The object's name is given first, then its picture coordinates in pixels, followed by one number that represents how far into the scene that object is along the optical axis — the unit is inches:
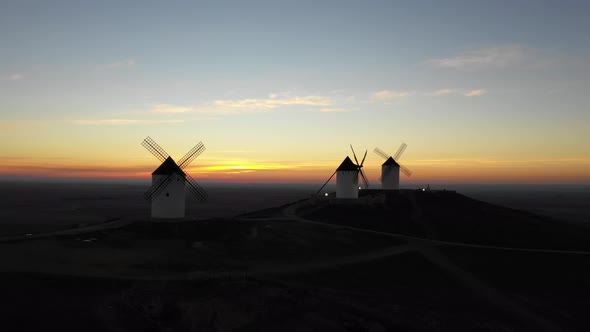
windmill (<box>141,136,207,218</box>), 1750.7
